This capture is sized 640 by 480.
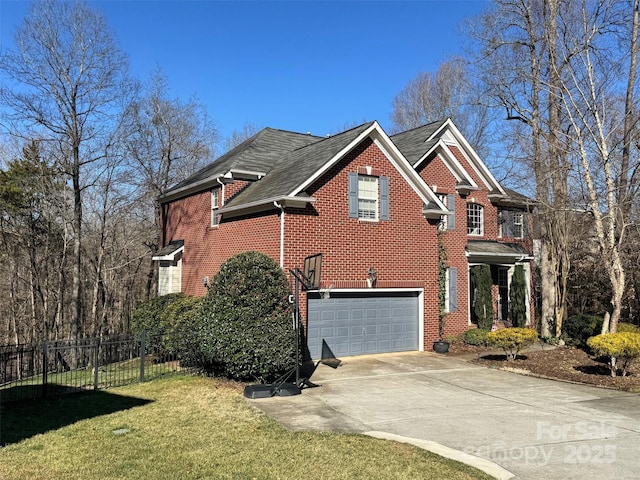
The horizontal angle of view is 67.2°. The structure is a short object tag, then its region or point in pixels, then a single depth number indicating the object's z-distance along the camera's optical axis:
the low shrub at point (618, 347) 12.12
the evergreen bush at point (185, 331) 12.35
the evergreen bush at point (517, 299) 20.61
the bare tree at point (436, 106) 35.78
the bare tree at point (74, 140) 21.69
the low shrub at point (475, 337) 17.52
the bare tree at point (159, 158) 30.02
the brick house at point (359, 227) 14.65
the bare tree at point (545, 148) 17.62
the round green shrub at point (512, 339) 14.32
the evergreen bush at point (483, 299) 19.05
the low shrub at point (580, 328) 17.27
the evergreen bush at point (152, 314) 18.23
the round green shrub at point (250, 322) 11.06
